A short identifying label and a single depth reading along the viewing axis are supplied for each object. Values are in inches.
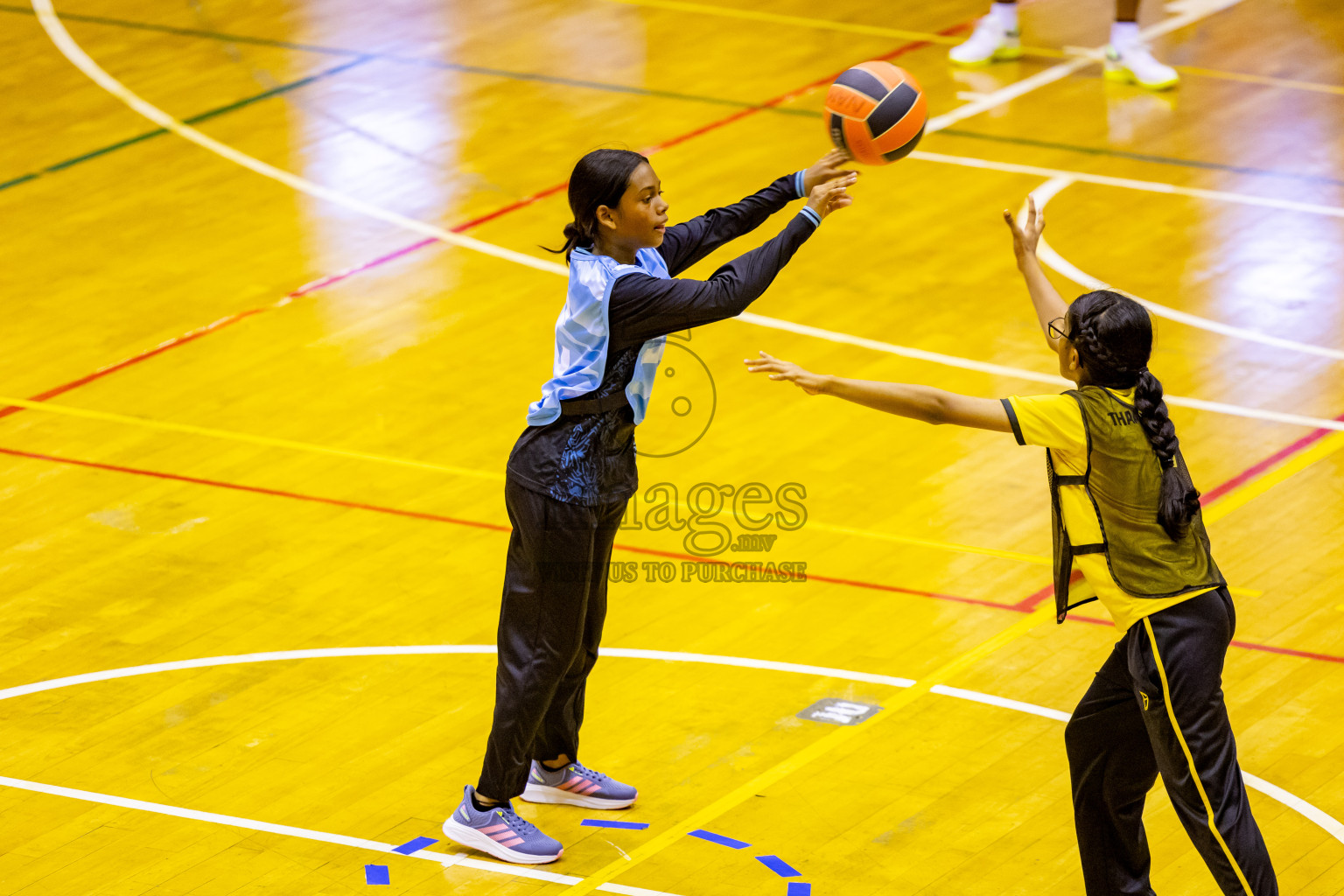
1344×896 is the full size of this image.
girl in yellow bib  372.2
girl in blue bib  420.2
